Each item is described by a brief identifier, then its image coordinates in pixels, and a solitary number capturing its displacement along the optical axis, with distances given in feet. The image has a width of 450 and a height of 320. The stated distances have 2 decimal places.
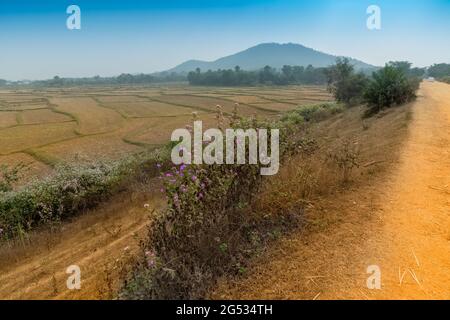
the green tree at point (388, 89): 47.19
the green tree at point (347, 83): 84.89
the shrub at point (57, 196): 27.37
